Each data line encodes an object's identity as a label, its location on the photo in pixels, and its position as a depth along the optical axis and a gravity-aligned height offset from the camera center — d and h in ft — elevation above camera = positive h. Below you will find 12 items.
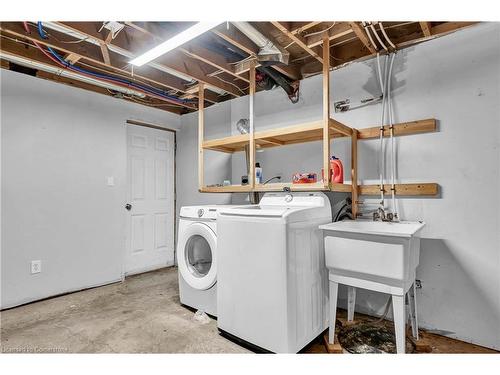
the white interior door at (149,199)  12.14 -0.49
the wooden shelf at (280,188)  7.07 +0.00
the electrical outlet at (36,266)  9.03 -2.56
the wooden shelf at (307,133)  7.14 +1.62
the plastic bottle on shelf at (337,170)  7.81 +0.49
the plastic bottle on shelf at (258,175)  8.89 +0.42
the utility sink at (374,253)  5.33 -1.40
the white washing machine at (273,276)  5.65 -1.99
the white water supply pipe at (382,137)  7.72 +1.42
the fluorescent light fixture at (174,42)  5.96 +3.56
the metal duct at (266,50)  6.84 +3.89
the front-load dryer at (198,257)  7.79 -2.21
